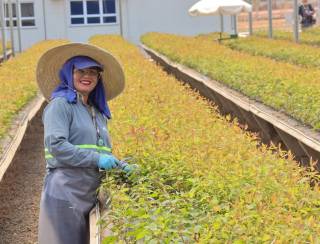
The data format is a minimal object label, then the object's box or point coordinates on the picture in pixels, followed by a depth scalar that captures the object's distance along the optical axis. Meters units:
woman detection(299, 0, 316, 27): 31.36
